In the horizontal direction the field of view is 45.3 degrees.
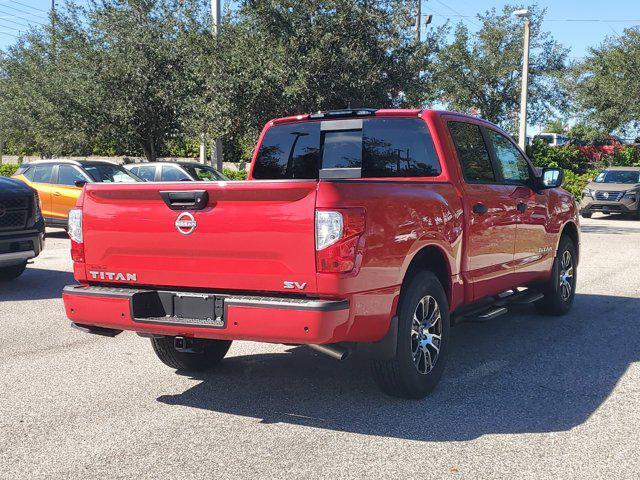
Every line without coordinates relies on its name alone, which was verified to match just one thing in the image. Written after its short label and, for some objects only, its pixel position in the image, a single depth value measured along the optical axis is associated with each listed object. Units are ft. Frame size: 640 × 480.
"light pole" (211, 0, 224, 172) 63.94
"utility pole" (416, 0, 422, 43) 63.22
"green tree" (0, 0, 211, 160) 72.18
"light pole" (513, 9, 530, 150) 80.59
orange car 55.98
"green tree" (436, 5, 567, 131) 125.59
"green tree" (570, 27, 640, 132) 111.55
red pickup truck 14.10
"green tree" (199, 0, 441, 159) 56.80
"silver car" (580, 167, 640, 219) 77.77
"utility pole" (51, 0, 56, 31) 82.44
